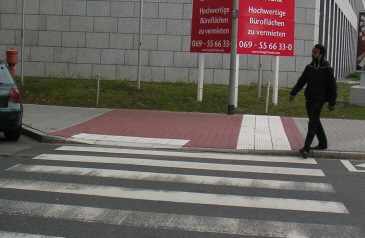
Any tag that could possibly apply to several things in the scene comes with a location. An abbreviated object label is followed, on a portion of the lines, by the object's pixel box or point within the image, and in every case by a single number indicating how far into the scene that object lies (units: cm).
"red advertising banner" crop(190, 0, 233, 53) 1588
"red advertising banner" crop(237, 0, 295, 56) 1571
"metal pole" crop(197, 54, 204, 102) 1669
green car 1048
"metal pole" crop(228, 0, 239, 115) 1452
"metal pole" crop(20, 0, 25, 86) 1831
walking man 955
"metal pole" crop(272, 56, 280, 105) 1669
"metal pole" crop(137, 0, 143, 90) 1827
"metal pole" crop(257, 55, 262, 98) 1767
